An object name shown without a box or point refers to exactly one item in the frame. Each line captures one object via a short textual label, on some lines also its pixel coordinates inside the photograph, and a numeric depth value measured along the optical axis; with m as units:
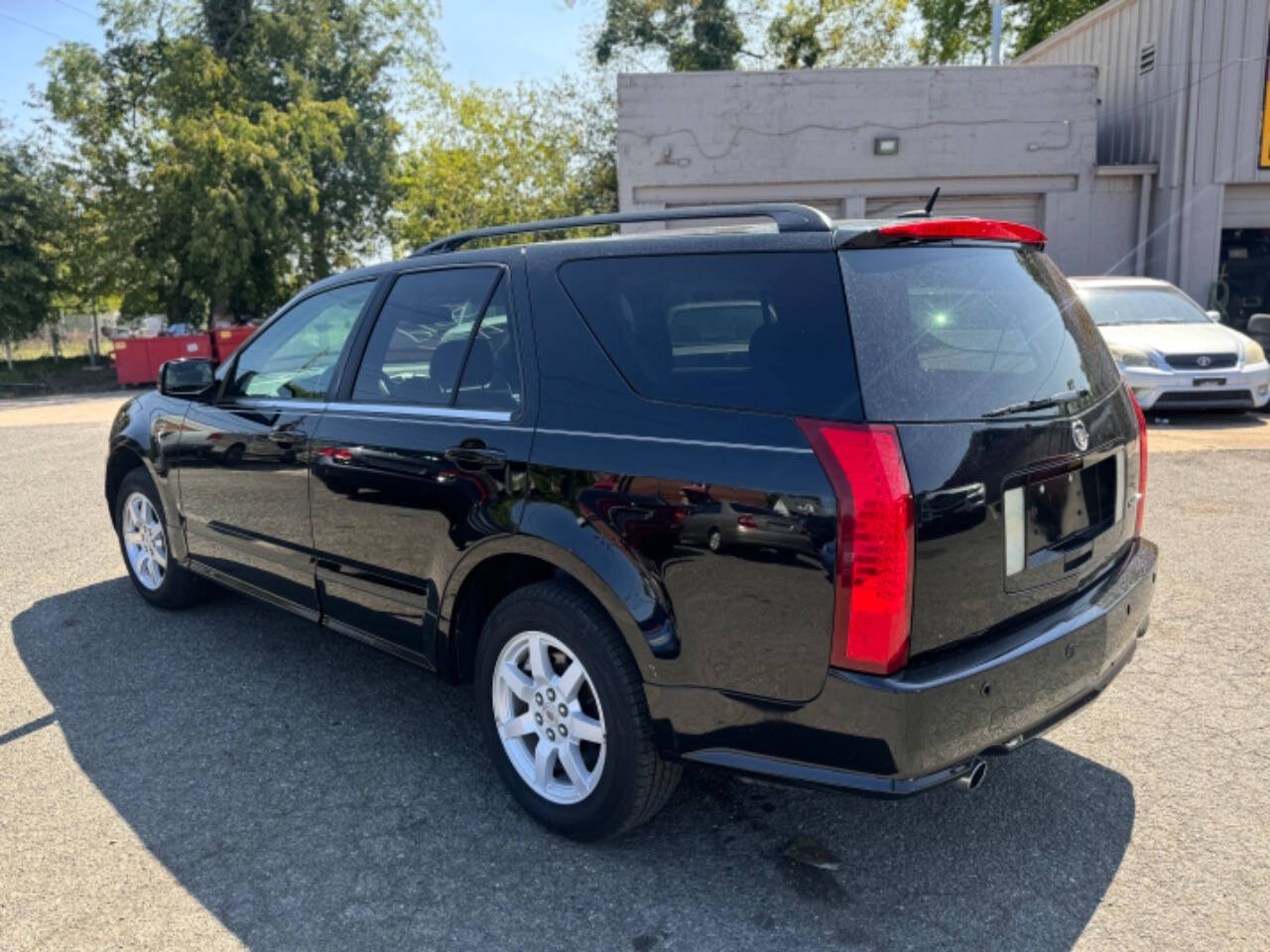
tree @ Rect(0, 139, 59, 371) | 25.11
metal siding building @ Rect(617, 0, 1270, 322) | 16.02
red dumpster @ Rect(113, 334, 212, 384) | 22.86
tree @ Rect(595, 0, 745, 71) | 29.64
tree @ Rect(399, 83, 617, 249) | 28.64
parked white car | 10.34
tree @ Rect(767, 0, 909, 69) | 30.20
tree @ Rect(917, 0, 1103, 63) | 31.67
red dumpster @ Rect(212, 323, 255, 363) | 23.34
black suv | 2.36
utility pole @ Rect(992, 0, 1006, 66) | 21.30
